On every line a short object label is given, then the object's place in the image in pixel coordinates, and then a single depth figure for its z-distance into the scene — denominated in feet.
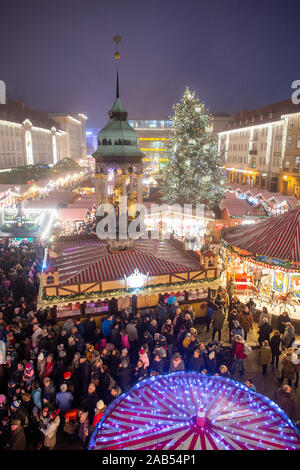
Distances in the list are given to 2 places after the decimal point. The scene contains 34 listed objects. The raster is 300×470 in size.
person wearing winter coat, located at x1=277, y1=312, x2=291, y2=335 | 30.68
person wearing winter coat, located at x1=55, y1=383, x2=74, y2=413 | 20.15
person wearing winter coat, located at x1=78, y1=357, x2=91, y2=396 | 22.20
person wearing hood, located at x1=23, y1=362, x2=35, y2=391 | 21.41
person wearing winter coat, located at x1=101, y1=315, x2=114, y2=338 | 29.73
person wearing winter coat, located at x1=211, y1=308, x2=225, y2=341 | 31.48
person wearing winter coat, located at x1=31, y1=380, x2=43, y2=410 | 20.27
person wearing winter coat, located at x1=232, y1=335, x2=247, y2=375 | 24.81
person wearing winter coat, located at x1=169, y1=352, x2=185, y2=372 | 23.08
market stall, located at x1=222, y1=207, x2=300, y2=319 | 35.99
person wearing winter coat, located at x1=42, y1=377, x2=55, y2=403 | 20.39
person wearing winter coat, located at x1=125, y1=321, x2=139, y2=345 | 27.81
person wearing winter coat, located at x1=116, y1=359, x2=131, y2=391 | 22.80
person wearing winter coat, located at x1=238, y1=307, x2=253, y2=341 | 31.53
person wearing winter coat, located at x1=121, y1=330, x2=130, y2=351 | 26.73
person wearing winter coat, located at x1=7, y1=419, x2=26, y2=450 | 16.93
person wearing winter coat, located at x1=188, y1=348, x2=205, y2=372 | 23.42
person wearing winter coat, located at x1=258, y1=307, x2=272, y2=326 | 30.67
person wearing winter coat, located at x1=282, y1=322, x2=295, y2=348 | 28.07
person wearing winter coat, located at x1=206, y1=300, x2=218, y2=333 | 34.14
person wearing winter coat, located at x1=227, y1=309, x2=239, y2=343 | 31.78
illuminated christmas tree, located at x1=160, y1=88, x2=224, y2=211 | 67.41
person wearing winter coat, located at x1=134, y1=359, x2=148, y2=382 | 23.06
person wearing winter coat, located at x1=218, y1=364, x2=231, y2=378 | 21.65
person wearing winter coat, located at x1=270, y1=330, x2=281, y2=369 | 27.86
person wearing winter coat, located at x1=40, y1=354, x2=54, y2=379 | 22.69
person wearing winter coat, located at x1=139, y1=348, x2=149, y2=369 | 23.32
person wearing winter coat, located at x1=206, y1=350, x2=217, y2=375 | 23.68
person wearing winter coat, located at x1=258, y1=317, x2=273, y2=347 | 29.58
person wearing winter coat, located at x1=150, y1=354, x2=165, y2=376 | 23.42
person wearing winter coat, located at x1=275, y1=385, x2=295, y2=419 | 20.17
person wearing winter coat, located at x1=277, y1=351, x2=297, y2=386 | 24.72
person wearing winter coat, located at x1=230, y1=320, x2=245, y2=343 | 28.01
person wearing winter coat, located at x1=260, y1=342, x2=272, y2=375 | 26.94
